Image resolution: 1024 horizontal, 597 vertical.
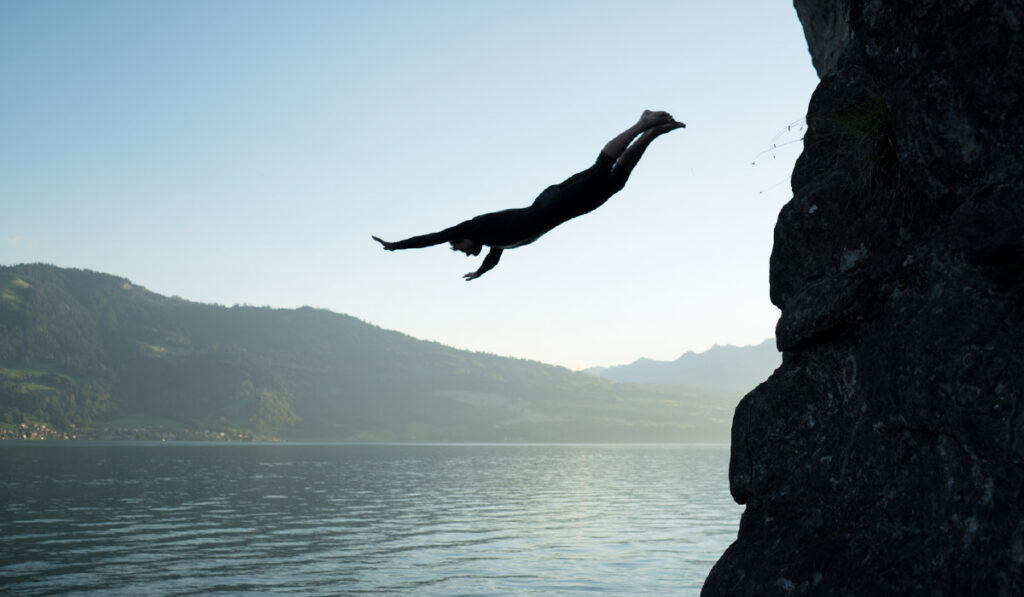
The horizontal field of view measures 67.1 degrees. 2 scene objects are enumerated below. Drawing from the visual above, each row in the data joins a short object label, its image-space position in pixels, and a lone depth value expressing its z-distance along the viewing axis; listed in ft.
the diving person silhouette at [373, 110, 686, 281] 22.90
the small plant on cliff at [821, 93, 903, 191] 24.93
